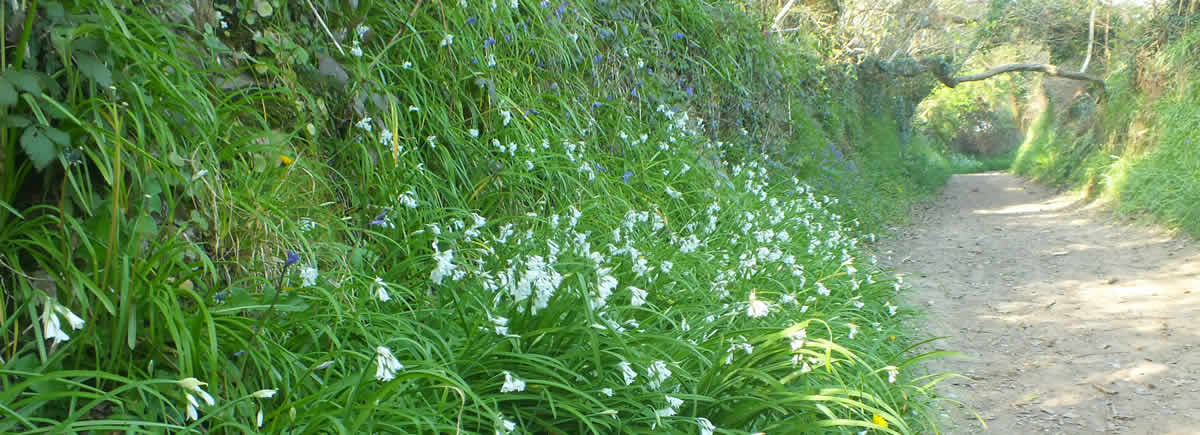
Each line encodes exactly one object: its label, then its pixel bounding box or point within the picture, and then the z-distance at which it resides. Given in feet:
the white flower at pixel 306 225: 7.38
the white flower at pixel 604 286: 6.31
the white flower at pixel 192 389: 4.17
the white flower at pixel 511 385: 5.13
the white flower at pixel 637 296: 6.51
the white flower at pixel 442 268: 5.89
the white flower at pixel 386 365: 4.57
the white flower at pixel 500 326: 5.78
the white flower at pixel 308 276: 6.10
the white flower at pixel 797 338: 6.28
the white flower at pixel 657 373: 6.03
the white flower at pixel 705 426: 5.69
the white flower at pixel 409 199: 8.08
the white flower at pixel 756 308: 6.45
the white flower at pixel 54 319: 4.09
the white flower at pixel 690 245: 10.07
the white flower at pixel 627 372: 5.74
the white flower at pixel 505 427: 4.84
